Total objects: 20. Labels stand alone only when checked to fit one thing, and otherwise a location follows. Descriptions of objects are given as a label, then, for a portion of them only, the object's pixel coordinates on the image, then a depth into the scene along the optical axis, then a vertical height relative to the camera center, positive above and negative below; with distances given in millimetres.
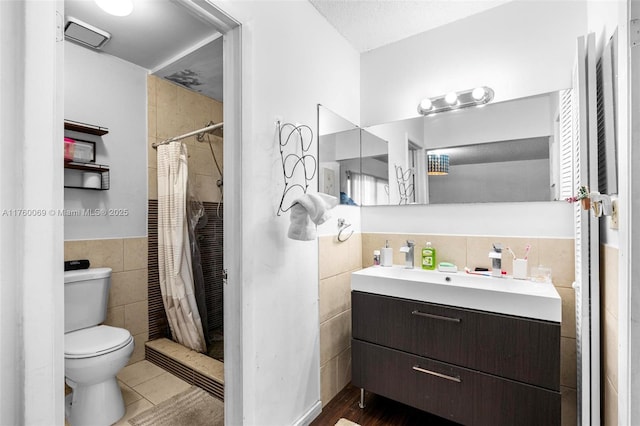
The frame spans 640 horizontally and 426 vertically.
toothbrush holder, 1731 -329
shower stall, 2494 -62
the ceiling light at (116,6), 1721 +1191
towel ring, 2076 -102
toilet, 1690 -769
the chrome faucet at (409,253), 2068 -276
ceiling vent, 1896 +1191
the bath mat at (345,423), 1745 -1193
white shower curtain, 2467 -294
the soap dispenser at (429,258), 2033 -306
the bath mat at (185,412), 1808 -1205
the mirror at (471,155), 1756 +358
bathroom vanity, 1374 -670
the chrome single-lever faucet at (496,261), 1786 -292
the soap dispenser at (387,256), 2152 -306
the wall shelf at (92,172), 2086 +307
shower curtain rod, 2247 +613
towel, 1512 -14
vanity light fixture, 1906 +713
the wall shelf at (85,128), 2080 +613
